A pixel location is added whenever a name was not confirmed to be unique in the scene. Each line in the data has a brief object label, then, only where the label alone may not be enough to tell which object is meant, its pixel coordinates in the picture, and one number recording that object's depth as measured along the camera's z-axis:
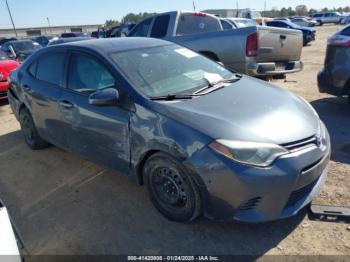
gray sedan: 2.58
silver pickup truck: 6.51
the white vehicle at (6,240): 1.90
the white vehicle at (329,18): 44.47
